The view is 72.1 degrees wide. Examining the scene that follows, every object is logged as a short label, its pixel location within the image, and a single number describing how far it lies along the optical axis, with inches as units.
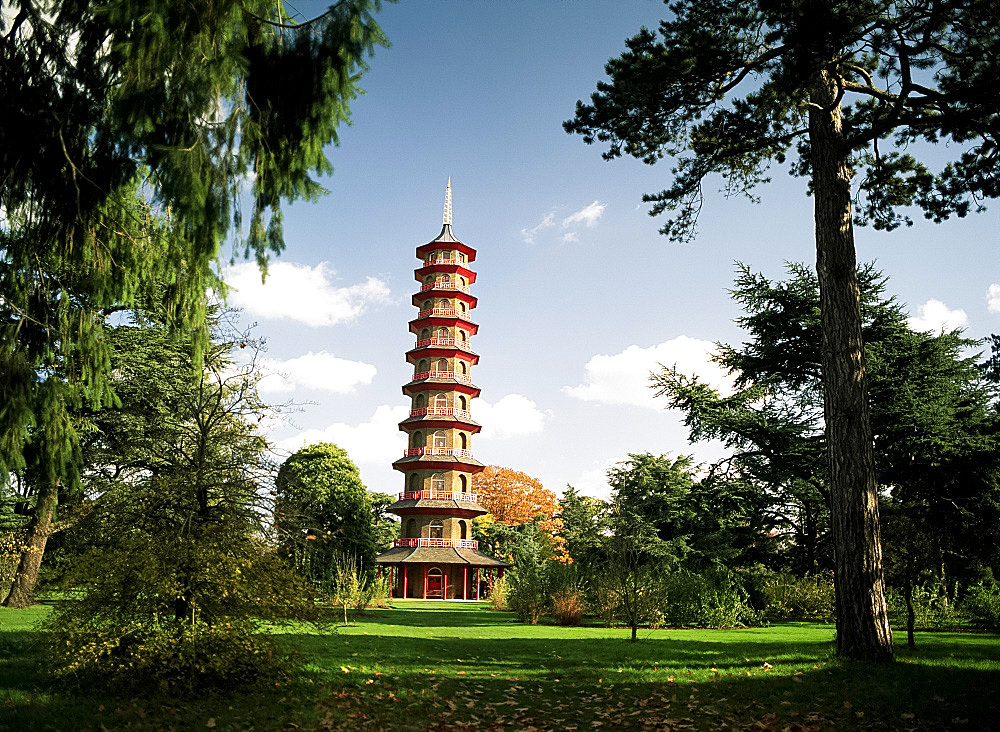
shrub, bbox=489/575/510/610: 1066.7
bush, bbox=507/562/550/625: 801.6
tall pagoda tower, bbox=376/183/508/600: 1476.4
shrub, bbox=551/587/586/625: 767.7
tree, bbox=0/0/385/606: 194.9
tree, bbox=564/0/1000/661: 337.7
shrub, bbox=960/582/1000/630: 706.2
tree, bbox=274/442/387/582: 1451.8
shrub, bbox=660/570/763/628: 725.9
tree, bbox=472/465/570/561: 1891.0
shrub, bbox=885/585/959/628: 743.1
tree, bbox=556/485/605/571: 906.1
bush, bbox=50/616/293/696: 277.1
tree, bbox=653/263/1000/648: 583.5
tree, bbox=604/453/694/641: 869.2
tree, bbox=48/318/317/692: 284.8
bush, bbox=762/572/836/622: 829.2
